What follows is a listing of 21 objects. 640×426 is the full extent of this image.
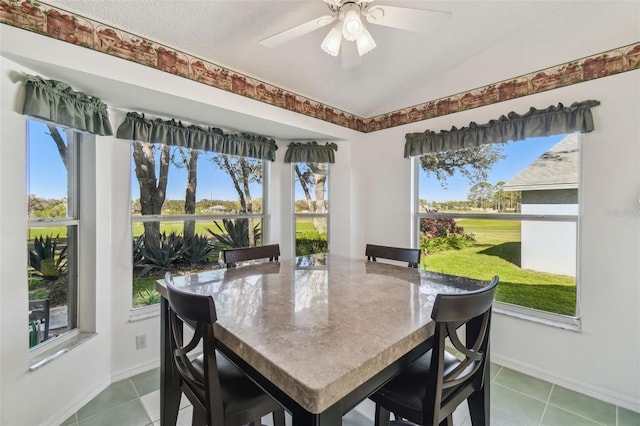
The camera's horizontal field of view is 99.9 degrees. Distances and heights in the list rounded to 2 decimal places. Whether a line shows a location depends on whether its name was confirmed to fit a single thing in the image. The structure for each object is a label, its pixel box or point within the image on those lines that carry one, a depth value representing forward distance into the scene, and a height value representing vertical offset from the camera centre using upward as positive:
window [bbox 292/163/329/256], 3.34 +0.04
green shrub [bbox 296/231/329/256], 3.35 -0.40
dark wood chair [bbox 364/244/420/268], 1.96 -0.33
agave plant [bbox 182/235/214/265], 2.68 -0.40
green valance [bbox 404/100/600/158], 1.99 +0.70
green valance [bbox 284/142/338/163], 3.16 +0.68
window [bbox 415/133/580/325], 2.20 -0.07
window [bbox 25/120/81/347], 1.72 -0.13
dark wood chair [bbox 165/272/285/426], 0.90 -0.67
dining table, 0.69 -0.40
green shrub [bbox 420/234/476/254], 2.75 -0.35
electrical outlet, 2.24 -1.10
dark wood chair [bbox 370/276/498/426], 0.91 -0.69
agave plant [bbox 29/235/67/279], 1.72 -0.31
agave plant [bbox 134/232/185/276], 2.39 -0.39
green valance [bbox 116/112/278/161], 2.19 +0.69
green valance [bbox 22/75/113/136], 1.52 +0.65
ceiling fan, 1.32 +0.98
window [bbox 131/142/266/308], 2.39 +0.02
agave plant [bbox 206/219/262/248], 2.90 -0.25
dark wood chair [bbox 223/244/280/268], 1.93 -0.33
